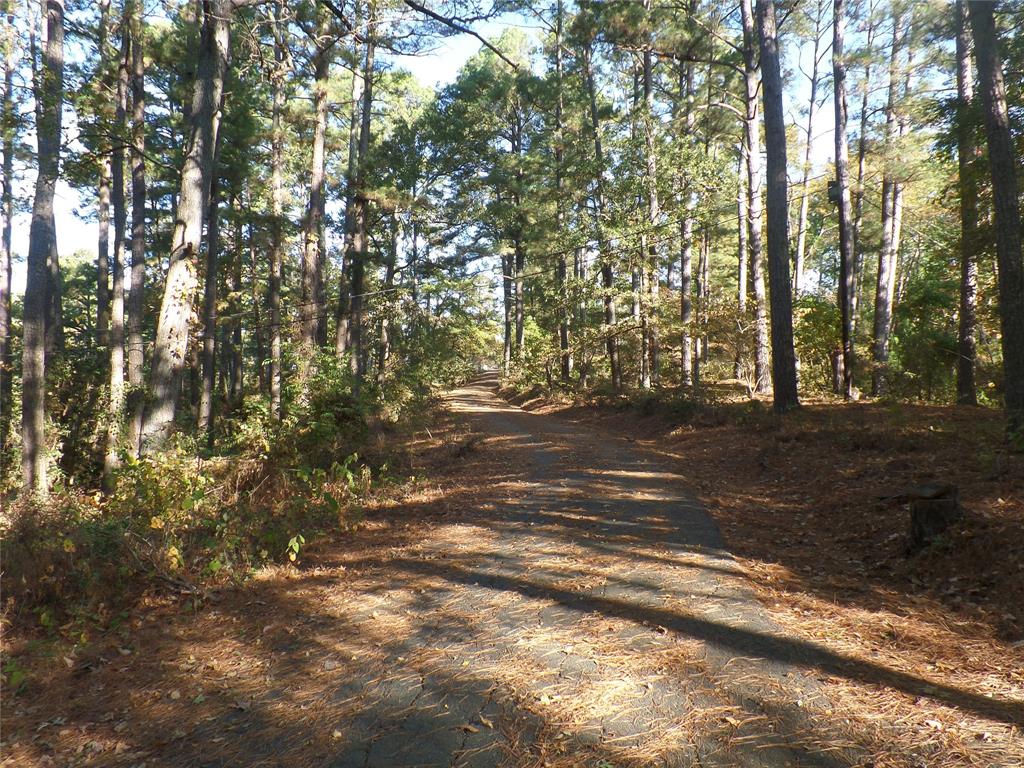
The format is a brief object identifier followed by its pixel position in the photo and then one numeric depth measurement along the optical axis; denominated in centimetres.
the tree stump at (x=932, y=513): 449
